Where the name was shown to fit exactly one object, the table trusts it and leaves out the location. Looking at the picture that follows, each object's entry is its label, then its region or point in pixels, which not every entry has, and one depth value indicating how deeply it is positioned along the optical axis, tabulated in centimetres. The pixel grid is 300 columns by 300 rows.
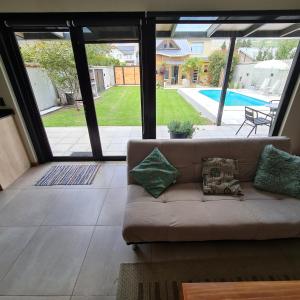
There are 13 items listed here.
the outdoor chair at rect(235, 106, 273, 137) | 331
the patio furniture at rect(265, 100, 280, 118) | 308
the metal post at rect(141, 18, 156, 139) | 240
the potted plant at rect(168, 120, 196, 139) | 292
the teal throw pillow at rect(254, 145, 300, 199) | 174
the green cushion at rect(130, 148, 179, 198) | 181
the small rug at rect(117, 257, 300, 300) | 133
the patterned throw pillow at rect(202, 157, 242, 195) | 179
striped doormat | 265
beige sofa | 145
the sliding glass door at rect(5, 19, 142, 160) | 251
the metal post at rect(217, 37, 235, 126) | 279
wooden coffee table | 97
